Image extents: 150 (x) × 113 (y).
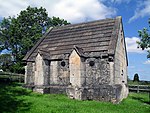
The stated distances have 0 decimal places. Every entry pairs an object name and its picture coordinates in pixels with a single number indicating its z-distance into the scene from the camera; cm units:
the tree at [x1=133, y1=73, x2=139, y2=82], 4085
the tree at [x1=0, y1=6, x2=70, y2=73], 3906
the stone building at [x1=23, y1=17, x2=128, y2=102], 1827
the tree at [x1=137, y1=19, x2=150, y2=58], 2459
